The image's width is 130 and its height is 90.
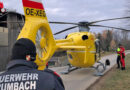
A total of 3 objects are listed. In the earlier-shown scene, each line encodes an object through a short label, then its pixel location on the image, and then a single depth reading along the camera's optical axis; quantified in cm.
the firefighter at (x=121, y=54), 1028
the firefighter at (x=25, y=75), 143
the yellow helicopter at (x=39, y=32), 398
